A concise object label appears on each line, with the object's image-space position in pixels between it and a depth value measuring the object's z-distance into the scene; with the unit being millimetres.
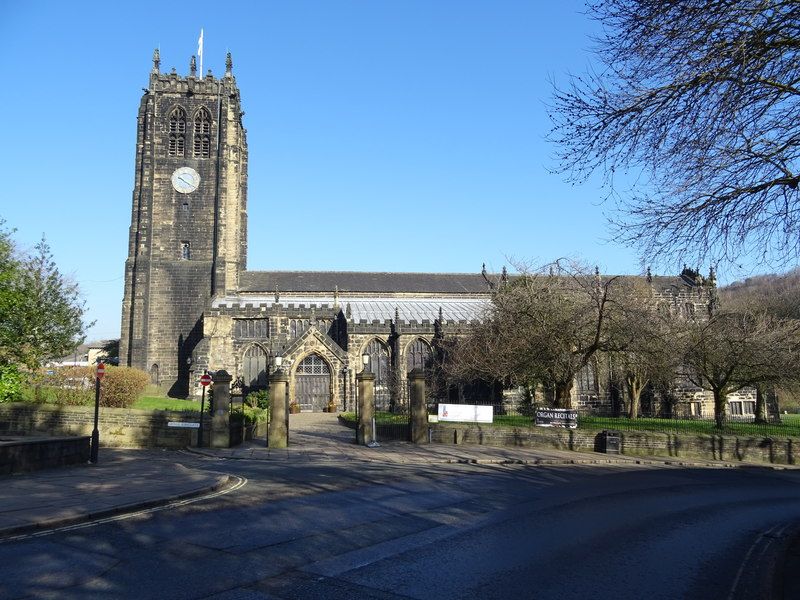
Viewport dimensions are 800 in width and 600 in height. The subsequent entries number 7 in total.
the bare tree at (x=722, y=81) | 7297
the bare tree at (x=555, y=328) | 25453
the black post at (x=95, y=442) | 16906
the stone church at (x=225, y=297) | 43562
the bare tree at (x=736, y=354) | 28641
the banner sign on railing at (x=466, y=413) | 24656
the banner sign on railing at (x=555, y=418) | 24047
